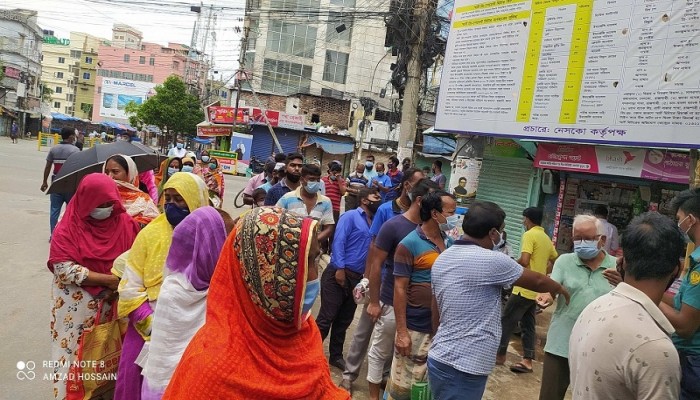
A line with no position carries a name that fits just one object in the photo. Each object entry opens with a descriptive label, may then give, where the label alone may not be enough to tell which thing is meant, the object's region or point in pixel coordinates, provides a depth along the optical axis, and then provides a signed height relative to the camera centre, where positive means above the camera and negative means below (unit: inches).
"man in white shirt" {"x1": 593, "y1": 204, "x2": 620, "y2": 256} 270.1 -17.7
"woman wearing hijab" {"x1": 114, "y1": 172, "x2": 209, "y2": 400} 121.5 -33.8
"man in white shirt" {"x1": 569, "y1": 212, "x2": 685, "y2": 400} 72.7 -18.5
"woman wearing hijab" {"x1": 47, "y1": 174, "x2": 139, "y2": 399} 136.7 -37.5
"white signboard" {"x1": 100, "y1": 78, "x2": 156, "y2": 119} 2940.5 +190.2
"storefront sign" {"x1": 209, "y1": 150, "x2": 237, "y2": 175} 1161.4 -35.8
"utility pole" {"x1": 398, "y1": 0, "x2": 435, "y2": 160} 492.1 +87.3
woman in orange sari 73.0 -23.9
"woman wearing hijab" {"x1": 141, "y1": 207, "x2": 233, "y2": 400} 107.6 -32.1
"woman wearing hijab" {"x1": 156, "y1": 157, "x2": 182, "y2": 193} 338.6 -20.8
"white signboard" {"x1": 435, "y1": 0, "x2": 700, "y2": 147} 244.5 +65.2
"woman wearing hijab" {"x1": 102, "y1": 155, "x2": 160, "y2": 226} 177.0 -20.6
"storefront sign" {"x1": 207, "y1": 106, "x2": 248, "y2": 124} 1341.0 +73.1
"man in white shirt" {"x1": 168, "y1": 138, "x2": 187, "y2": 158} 395.4 -11.1
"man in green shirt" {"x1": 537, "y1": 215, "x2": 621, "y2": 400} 145.9 -25.1
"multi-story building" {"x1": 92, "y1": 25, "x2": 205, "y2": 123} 2947.8 +351.0
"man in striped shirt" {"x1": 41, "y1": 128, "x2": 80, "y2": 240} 319.9 -23.4
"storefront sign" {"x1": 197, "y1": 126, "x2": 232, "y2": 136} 1333.7 +31.4
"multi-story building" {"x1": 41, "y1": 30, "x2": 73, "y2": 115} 3779.5 +372.7
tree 1834.4 +93.9
